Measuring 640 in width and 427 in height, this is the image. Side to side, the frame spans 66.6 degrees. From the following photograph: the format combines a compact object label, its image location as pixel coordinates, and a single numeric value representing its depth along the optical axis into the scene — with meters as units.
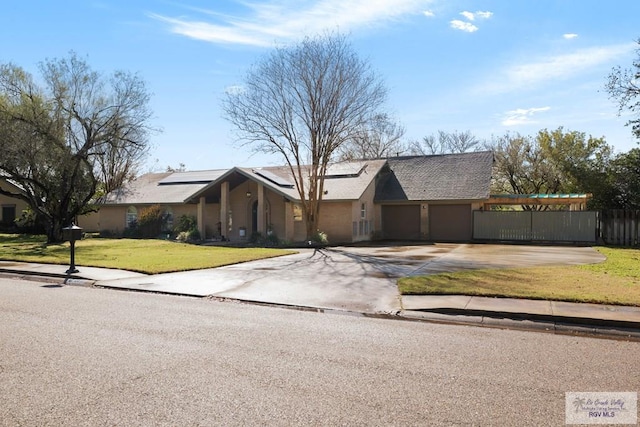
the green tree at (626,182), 28.27
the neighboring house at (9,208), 40.28
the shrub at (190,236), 29.67
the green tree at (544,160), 39.00
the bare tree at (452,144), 59.33
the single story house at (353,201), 28.97
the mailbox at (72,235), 14.51
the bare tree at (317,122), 26.47
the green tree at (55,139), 25.65
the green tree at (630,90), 26.81
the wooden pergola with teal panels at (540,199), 28.91
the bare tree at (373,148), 28.34
